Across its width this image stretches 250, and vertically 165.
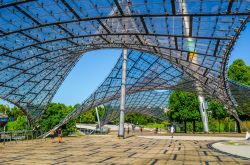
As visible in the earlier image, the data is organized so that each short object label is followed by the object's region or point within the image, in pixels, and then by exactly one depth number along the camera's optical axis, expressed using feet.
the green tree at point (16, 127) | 176.42
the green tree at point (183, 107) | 169.75
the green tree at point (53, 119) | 146.21
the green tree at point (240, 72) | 153.92
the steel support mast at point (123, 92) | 105.07
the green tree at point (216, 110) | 160.33
